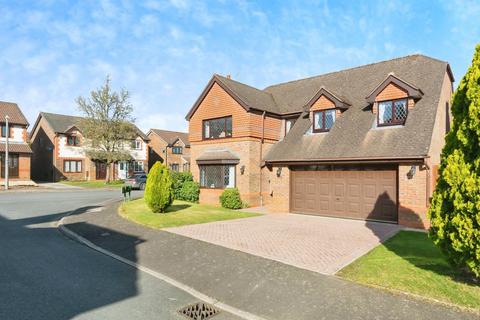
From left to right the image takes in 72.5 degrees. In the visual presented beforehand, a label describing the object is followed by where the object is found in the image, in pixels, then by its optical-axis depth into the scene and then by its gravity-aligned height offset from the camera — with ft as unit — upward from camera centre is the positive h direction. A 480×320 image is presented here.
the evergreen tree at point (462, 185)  19.65 -1.32
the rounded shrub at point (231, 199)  61.21 -6.64
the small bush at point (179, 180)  72.74 -3.59
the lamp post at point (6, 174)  97.75 -3.04
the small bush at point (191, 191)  70.18 -5.85
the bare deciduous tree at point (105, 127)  125.90 +14.54
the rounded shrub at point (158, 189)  50.80 -3.90
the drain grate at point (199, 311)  18.42 -8.59
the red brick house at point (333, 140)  44.98 +4.03
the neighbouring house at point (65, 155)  136.05 +4.08
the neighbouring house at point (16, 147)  115.34 +5.91
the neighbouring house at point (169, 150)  178.75 +7.94
